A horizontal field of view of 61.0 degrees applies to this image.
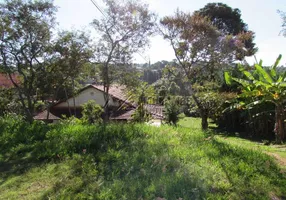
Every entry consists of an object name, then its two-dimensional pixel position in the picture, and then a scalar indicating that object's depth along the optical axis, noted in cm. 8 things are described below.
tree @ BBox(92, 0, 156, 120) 836
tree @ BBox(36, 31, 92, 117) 848
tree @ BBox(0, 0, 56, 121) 754
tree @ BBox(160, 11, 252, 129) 1122
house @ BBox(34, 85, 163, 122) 1686
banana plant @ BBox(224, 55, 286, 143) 898
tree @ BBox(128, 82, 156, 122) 1091
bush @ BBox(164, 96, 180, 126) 1491
